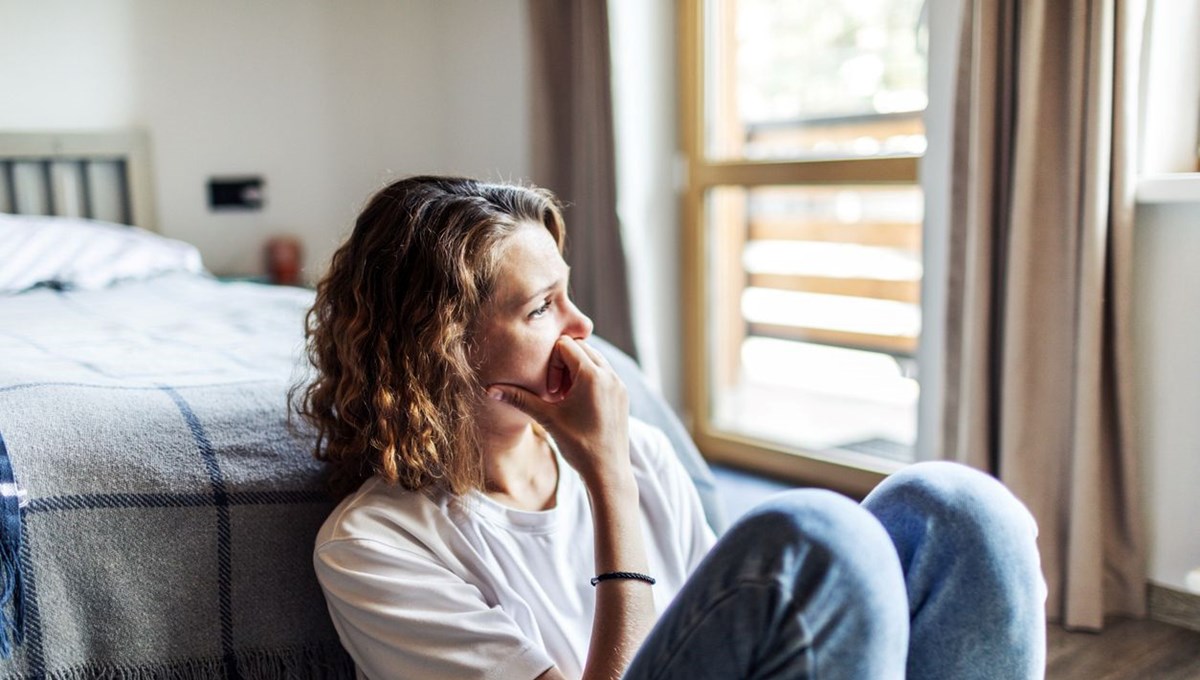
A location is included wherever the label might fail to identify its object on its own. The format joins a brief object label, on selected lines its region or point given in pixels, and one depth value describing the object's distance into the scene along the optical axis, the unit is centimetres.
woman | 75
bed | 94
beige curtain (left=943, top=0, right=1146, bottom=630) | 183
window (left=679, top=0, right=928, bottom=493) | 276
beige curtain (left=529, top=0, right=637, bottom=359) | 308
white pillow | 236
